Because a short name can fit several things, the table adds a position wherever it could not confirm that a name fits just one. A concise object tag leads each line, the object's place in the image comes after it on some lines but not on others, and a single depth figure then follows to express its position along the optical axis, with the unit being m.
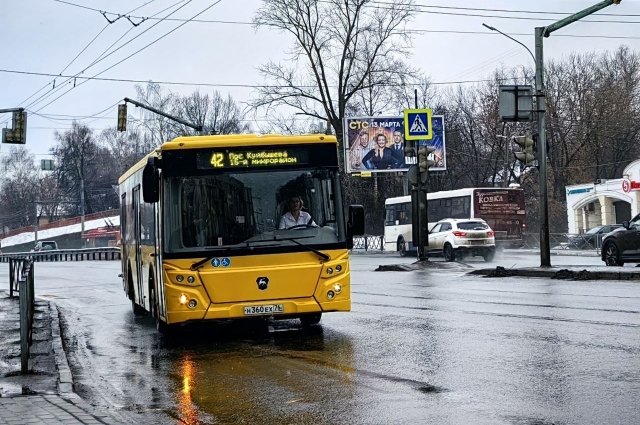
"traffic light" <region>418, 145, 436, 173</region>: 32.09
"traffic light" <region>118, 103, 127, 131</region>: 35.59
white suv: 40.19
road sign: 34.75
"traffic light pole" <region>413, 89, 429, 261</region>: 32.41
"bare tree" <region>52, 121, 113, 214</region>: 116.44
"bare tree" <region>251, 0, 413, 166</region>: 58.03
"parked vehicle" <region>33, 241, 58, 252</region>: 94.31
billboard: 56.59
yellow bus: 12.66
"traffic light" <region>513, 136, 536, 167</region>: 25.88
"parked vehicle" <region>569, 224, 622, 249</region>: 54.47
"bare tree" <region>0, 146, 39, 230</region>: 130.38
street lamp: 26.58
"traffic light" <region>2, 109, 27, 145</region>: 33.56
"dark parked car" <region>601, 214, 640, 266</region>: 26.92
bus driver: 12.91
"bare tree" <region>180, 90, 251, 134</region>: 97.75
